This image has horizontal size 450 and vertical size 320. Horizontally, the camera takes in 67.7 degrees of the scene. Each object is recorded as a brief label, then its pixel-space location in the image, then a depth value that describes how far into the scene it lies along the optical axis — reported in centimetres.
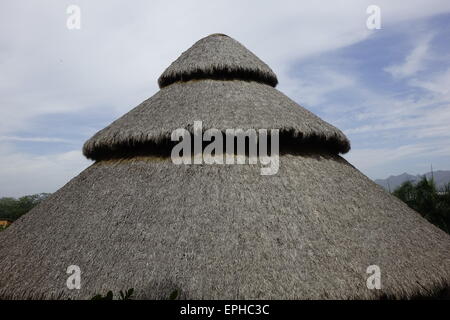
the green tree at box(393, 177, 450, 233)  1540
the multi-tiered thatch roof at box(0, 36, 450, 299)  509
